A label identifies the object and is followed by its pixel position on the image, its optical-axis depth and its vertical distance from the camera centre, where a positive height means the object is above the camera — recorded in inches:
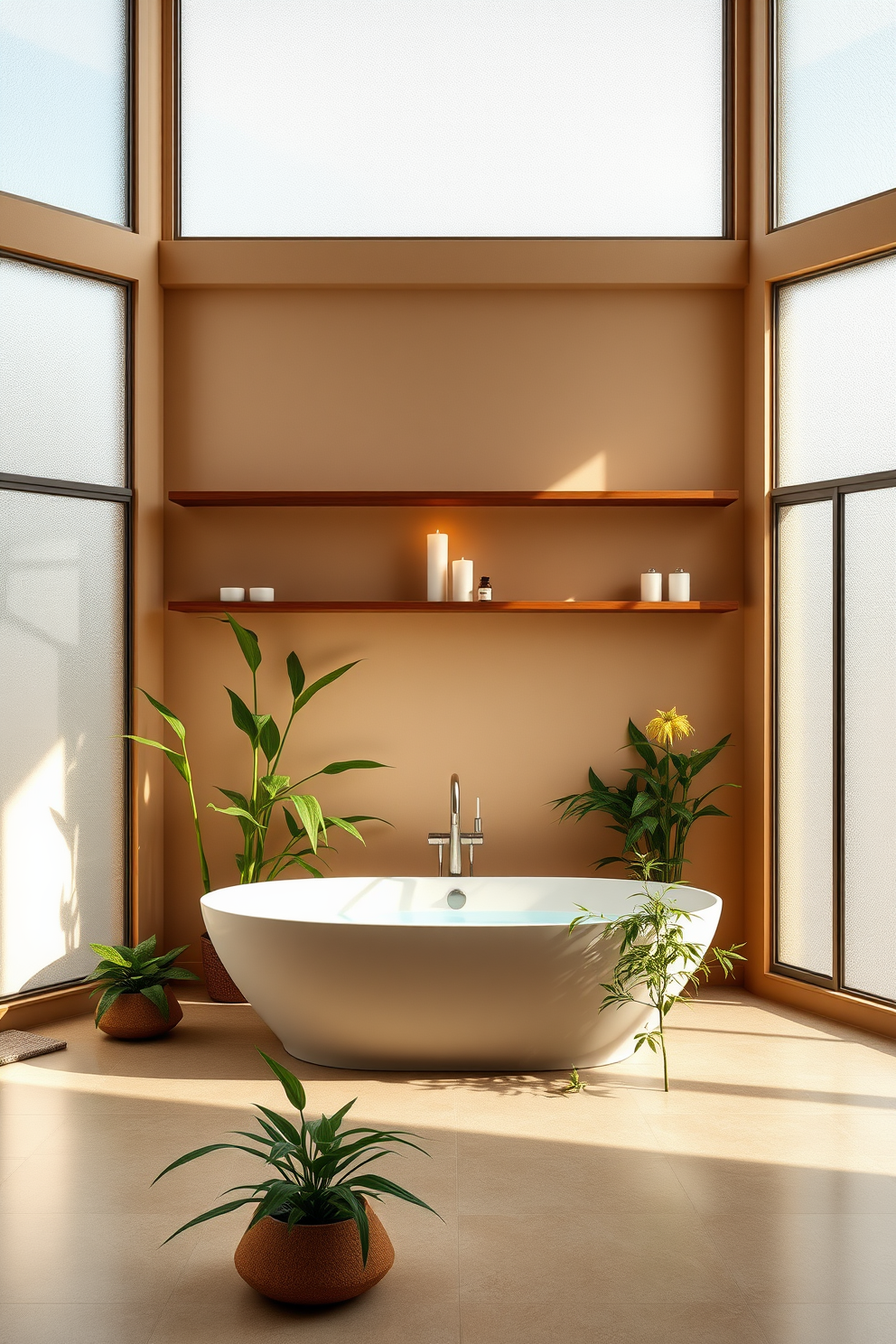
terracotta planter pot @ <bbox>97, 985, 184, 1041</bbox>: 143.2 -43.8
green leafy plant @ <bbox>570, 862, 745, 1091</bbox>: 123.1 -30.7
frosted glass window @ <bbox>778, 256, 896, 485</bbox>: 147.9 +43.5
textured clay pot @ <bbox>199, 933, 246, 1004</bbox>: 160.7 -43.8
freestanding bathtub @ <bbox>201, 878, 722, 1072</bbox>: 121.3 -34.3
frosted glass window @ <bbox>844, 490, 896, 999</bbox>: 145.7 -7.5
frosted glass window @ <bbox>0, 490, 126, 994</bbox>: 148.0 -7.5
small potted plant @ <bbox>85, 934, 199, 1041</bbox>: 143.3 -40.8
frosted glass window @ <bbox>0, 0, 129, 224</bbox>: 149.8 +81.7
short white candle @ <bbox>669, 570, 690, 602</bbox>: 165.6 +14.9
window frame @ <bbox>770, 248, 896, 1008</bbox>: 149.5 +2.8
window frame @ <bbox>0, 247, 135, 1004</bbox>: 162.7 +10.6
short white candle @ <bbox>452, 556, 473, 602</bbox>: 164.1 +15.4
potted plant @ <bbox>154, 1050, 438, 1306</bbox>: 77.8 -39.0
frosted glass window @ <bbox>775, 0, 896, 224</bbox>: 147.0 +81.1
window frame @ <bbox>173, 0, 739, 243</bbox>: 168.6 +81.3
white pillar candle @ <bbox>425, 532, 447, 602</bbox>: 164.4 +17.9
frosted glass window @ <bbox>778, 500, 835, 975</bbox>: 156.2 -7.4
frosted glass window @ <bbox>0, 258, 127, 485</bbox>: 149.4 +43.1
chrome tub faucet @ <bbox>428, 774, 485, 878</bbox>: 157.6 -22.1
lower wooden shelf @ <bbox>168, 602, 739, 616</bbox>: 162.6 +11.3
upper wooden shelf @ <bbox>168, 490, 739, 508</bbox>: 163.0 +27.4
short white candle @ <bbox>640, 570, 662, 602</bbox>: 165.2 +14.7
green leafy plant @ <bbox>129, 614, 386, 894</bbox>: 157.4 -14.4
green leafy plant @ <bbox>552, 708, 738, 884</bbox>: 160.6 -17.6
